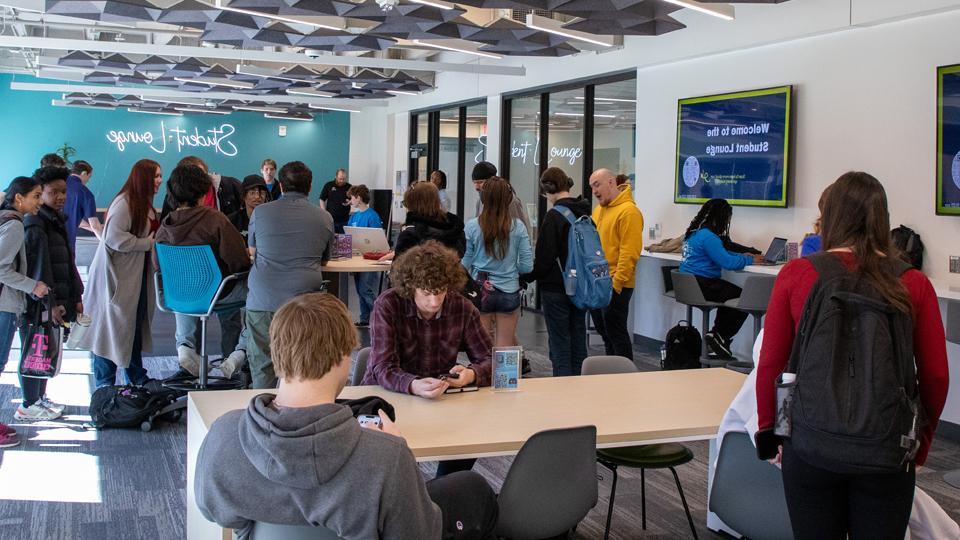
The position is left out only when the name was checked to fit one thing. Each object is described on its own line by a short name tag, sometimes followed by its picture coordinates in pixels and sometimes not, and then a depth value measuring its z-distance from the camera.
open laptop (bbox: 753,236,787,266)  7.18
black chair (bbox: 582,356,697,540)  3.45
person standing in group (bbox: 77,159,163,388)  5.59
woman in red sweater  2.39
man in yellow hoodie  6.70
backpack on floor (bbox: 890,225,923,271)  6.07
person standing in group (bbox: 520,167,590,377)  5.88
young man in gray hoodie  1.96
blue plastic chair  5.50
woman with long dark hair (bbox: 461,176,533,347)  5.75
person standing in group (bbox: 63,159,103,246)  8.79
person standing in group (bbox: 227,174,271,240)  8.33
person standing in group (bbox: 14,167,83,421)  5.13
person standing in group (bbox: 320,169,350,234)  13.85
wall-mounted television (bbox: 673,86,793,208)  7.34
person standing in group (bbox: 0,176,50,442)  4.93
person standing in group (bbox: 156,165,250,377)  5.50
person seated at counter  6.91
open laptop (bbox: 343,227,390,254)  7.99
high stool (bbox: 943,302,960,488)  5.25
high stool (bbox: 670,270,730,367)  6.96
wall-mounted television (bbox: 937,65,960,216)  5.88
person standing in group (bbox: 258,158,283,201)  11.37
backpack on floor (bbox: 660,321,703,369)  7.26
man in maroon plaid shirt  3.42
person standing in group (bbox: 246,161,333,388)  5.39
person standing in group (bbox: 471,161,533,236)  6.69
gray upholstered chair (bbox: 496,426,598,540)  2.67
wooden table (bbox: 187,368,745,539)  2.79
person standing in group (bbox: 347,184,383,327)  9.12
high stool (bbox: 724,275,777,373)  6.44
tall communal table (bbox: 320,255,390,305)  6.79
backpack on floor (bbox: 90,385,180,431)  5.39
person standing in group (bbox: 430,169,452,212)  10.20
